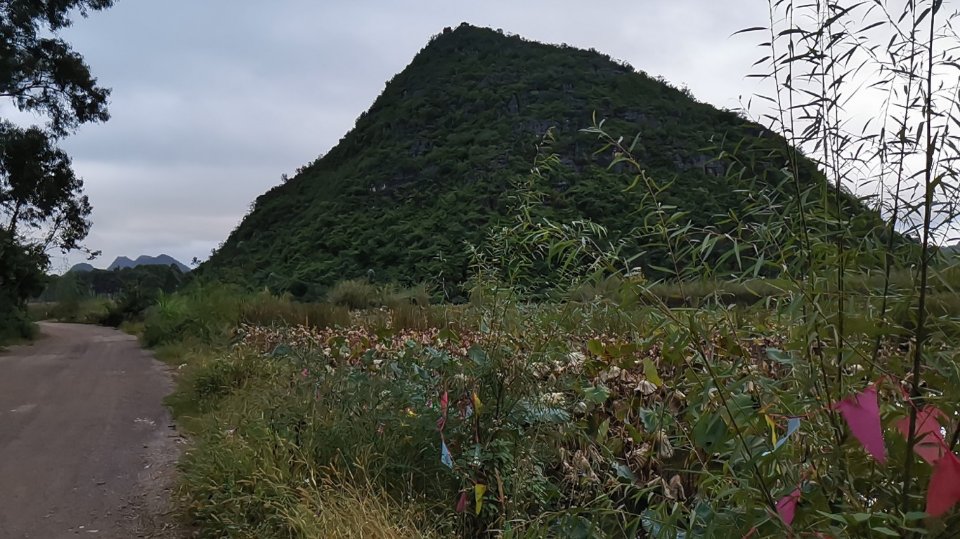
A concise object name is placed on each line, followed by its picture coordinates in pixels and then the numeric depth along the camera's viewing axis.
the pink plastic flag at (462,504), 2.45
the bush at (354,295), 14.67
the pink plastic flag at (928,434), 1.12
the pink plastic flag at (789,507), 1.16
